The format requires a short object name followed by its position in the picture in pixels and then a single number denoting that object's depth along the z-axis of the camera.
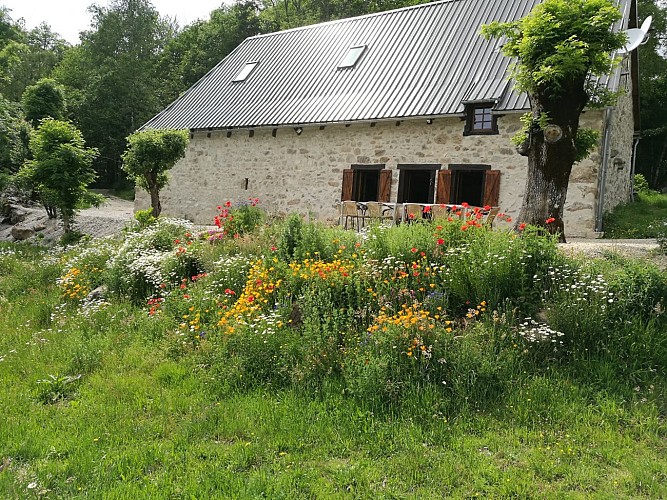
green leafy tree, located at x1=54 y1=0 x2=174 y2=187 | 28.31
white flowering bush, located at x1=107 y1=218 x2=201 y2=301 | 7.41
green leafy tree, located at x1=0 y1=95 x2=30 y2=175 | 16.42
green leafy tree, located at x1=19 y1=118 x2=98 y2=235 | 12.77
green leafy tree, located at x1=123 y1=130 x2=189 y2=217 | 12.50
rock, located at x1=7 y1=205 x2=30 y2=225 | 16.58
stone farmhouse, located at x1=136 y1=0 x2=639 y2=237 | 11.84
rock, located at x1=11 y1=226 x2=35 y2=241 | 14.83
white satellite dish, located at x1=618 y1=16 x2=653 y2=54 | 11.92
